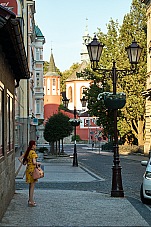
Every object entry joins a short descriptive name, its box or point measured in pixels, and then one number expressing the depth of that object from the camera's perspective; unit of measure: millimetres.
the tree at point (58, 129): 45312
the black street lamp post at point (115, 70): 15203
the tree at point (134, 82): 49562
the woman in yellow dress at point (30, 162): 12680
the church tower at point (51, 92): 112375
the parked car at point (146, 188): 13898
